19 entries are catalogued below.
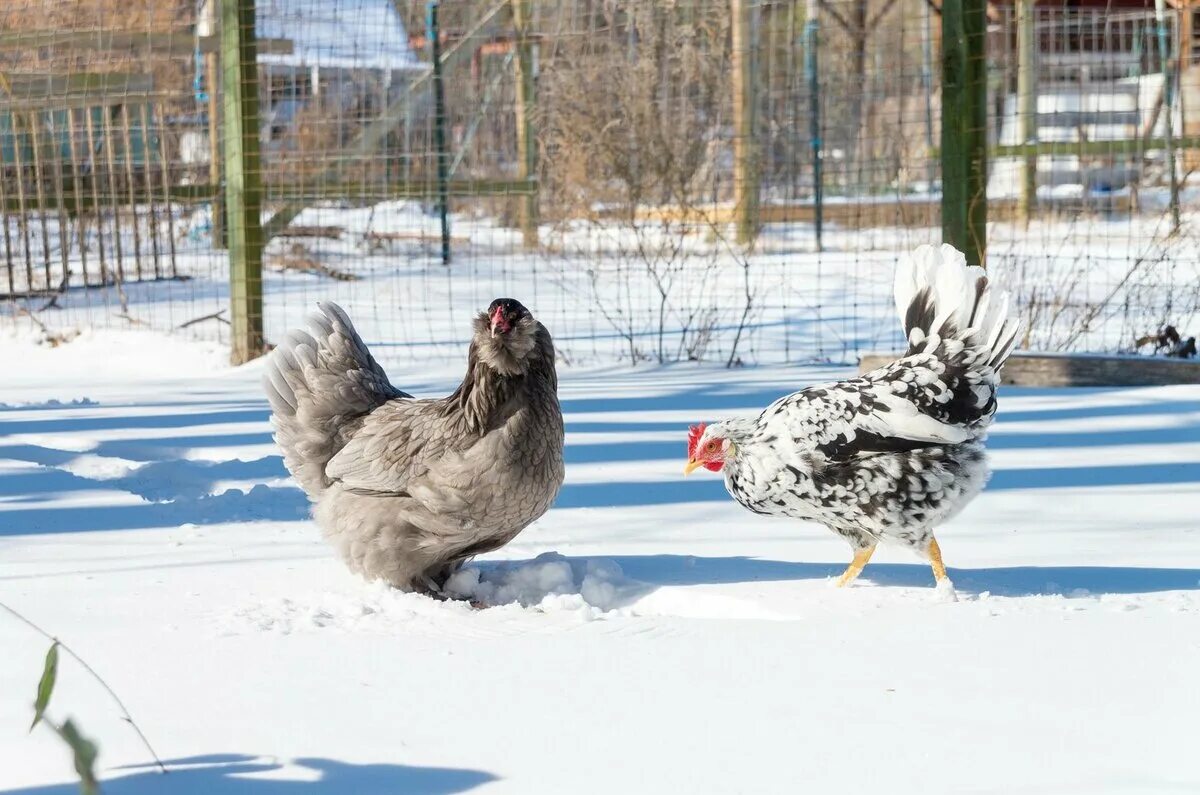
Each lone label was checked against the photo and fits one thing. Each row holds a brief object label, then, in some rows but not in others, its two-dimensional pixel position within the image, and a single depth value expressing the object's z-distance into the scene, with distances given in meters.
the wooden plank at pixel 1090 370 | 6.02
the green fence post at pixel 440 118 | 8.79
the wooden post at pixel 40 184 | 8.80
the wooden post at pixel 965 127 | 6.38
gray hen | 3.34
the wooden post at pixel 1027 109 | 10.22
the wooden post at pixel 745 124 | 10.61
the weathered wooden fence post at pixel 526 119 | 11.39
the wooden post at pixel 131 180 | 8.97
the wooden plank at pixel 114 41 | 8.40
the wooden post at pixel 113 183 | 8.84
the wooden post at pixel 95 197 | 8.71
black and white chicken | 3.36
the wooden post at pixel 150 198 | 9.04
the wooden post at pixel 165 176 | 9.17
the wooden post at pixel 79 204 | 8.52
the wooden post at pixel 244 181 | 7.24
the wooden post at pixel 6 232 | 8.59
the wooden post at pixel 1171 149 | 7.25
